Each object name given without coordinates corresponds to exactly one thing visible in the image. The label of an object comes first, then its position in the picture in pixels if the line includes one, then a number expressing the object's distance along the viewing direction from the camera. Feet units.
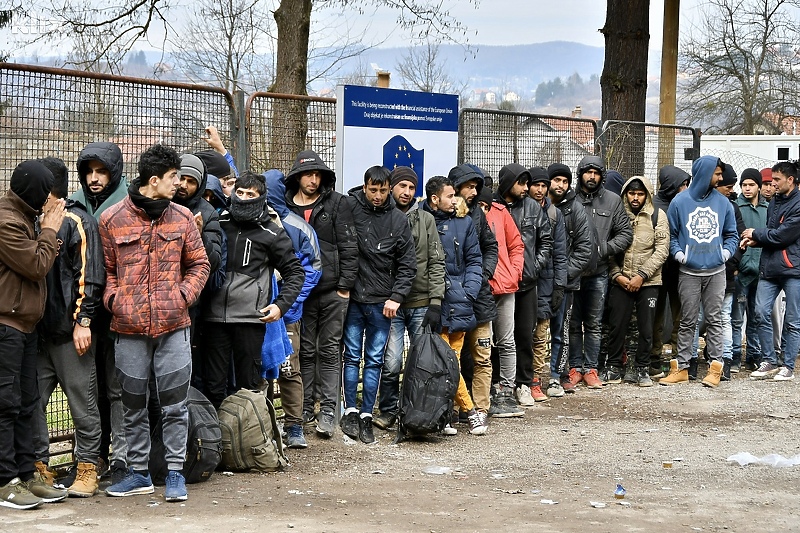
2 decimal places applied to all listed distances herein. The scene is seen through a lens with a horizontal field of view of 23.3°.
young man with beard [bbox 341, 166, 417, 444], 49.50
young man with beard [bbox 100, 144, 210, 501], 37.96
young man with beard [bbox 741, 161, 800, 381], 66.28
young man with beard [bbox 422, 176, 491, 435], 52.00
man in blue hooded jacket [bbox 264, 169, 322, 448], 47.01
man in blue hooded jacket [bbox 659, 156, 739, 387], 64.87
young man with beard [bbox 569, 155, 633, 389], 63.18
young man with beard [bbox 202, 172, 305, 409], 43.48
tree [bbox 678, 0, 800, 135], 250.20
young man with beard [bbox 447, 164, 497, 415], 53.35
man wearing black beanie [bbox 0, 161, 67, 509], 35.90
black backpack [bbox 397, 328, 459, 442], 49.26
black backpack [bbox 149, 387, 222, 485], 40.35
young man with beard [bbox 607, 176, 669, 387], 64.29
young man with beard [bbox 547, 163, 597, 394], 61.29
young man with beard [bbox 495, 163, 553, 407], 57.13
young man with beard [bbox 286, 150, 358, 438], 49.04
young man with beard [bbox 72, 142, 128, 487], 39.87
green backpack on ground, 42.63
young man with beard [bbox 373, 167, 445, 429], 50.79
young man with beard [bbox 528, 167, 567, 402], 59.16
